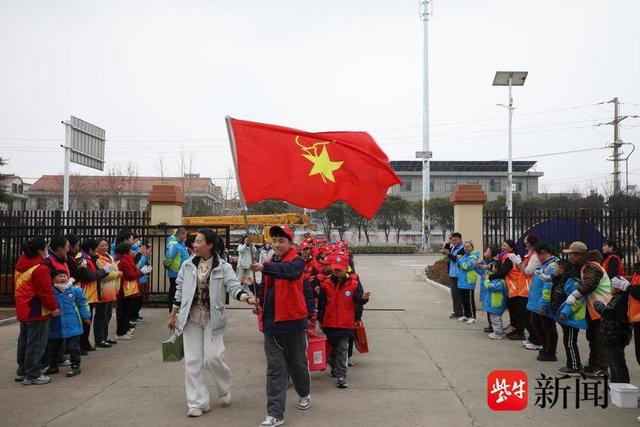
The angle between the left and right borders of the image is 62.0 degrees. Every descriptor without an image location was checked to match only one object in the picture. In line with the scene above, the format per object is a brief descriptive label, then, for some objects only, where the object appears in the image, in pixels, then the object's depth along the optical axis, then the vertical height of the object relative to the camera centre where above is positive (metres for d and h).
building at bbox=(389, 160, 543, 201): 67.50 +6.15
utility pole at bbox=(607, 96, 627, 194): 38.96 +6.15
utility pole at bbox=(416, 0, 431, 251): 36.97 +9.22
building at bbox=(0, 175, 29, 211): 51.84 +3.35
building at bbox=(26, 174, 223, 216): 36.20 +2.39
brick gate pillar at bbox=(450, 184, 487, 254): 12.76 +0.19
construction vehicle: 28.44 +0.19
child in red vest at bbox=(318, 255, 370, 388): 6.26 -1.02
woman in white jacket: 5.33 -0.91
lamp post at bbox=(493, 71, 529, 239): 27.85 +7.79
